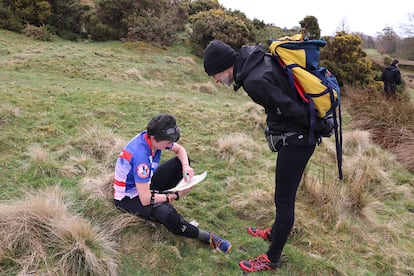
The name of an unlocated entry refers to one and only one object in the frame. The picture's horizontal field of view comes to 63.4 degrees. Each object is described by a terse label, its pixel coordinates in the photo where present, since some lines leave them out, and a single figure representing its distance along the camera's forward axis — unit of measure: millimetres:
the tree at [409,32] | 36669
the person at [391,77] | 12484
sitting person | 2713
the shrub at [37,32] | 14800
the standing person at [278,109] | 2088
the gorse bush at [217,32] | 17047
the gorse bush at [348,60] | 14750
